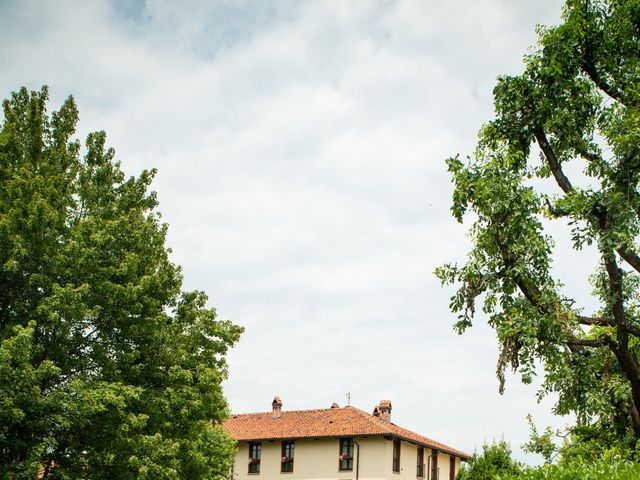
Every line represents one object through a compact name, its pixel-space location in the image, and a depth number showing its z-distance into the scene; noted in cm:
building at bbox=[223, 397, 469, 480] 4406
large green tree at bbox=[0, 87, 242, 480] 1953
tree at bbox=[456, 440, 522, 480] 3052
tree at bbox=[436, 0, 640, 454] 1327
